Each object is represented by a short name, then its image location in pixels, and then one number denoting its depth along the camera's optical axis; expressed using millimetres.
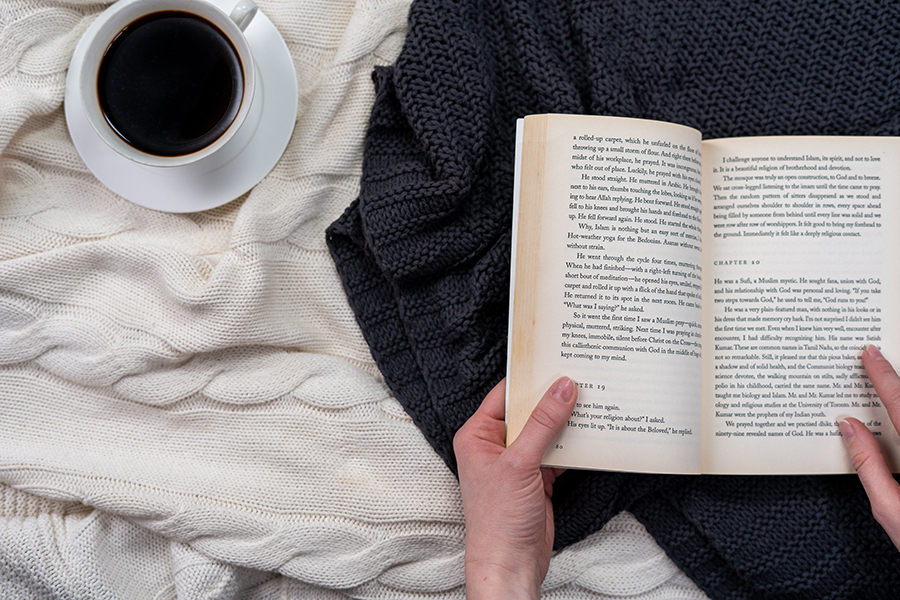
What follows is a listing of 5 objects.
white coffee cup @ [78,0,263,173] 646
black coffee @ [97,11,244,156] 670
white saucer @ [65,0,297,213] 732
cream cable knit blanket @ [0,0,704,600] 759
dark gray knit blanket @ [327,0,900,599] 728
